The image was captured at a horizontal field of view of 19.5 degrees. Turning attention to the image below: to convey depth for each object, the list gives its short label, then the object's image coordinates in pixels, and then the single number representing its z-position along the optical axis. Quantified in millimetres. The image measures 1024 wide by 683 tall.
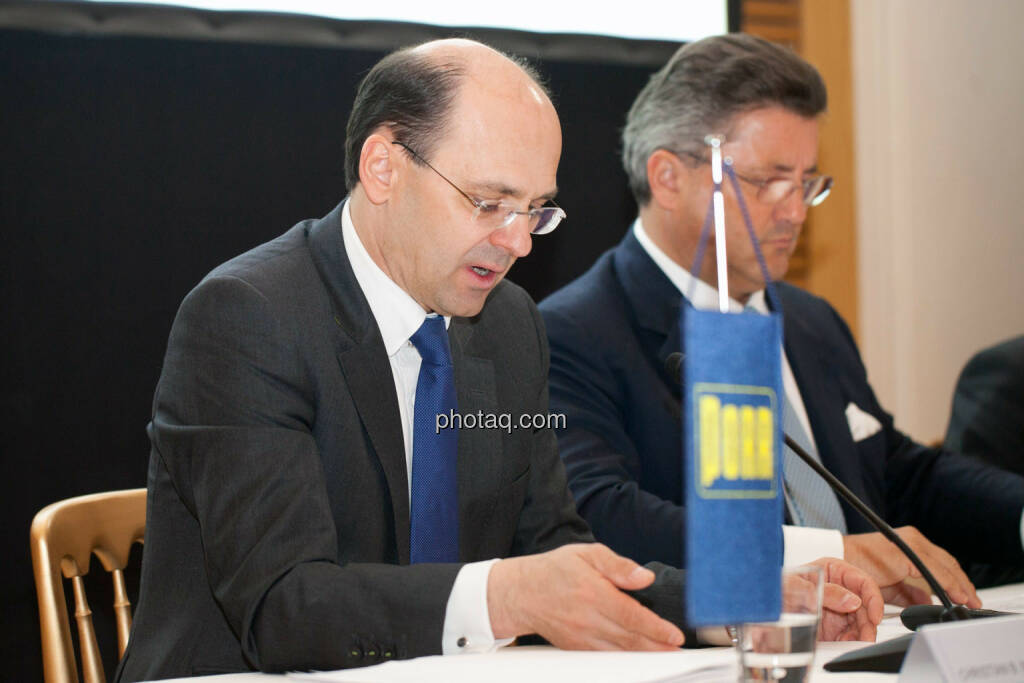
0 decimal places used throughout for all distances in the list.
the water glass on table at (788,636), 2291
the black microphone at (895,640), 2429
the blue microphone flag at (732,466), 2227
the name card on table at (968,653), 2305
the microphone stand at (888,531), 2470
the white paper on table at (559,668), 2389
